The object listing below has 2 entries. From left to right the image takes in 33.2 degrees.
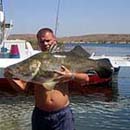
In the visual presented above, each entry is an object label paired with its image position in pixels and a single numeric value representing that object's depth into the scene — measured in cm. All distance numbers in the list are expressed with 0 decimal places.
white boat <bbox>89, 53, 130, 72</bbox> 1024
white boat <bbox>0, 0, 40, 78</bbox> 814
